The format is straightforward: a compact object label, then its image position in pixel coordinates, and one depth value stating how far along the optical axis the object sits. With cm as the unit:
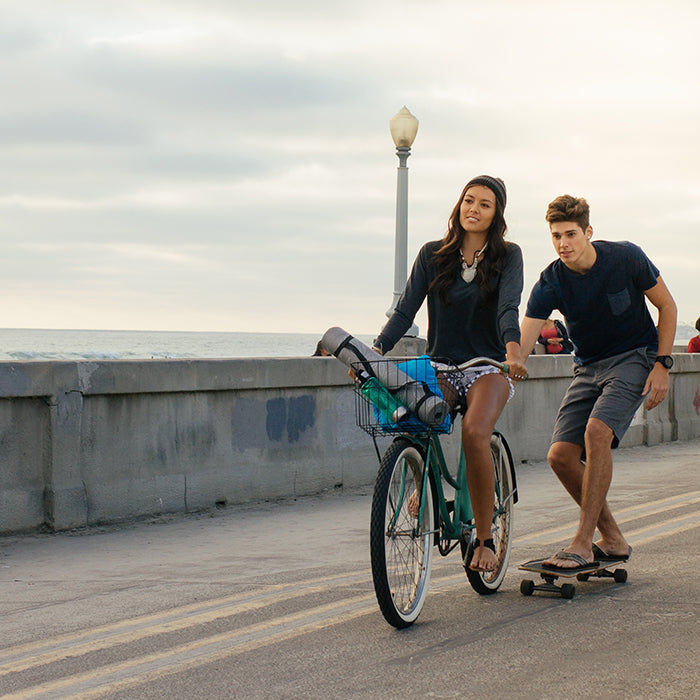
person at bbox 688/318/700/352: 1755
